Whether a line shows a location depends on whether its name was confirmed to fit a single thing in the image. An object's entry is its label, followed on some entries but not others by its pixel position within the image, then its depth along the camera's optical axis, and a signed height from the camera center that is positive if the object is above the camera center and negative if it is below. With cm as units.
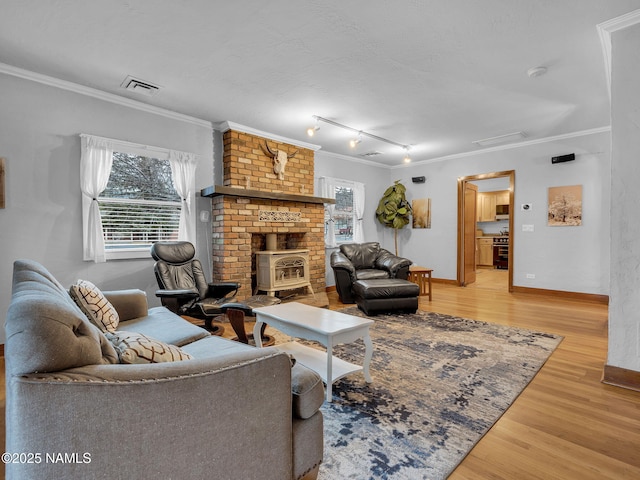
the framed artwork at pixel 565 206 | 505 +43
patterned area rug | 159 -108
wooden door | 647 +2
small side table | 523 -74
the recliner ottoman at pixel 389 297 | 424 -82
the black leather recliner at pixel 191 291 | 304 -57
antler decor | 490 +116
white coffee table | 214 -67
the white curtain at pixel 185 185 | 411 +63
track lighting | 431 +150
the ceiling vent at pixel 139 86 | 322 +151
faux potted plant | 675 +55
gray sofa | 83 -50
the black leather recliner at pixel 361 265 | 486 -49
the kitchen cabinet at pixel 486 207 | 938 +78
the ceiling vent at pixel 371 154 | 612 +153
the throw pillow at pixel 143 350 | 114 -42
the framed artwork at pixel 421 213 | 685 +45
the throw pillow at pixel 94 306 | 199 -44
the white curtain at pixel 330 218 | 604 +30
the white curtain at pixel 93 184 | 341 +53
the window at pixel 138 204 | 369 +36
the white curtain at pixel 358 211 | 657 +47
